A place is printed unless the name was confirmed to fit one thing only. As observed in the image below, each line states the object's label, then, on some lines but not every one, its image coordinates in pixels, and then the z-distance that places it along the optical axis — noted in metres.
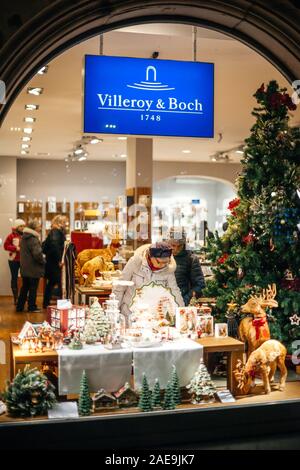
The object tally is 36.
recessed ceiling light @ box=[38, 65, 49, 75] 6.16
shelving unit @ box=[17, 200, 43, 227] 9.90
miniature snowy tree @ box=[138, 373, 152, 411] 4.33
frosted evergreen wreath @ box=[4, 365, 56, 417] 4.07
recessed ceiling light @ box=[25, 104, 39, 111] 7.59
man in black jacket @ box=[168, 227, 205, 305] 5.85
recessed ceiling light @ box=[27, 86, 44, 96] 6.84
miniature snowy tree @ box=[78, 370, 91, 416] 4.20
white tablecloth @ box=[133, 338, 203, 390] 4.48
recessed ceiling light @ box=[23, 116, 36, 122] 8.19
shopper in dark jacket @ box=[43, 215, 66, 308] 7.79
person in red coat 7.16
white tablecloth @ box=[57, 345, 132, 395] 4.34
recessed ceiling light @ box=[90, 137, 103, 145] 9.37
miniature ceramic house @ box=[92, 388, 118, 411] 4.30
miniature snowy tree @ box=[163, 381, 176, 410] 4.33
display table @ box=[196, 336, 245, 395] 4.71
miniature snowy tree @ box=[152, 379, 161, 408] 4.36
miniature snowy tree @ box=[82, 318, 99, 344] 4.57
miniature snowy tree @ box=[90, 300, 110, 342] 4.62
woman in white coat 5.16
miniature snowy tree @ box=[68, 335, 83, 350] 4.44
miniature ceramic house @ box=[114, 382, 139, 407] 4.37
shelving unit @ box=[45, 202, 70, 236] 12.27
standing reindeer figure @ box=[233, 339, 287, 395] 4.75
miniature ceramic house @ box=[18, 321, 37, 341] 4.52
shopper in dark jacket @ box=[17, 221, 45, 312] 7.66
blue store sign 4.33
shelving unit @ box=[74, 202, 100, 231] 11.19
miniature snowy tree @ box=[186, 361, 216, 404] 4.49
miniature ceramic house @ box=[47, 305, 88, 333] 4.69
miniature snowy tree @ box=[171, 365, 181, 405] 4.41
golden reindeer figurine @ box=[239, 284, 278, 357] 4.94
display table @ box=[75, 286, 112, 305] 7.03
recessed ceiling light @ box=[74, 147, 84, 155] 11.30
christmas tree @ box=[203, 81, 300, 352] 5.29
